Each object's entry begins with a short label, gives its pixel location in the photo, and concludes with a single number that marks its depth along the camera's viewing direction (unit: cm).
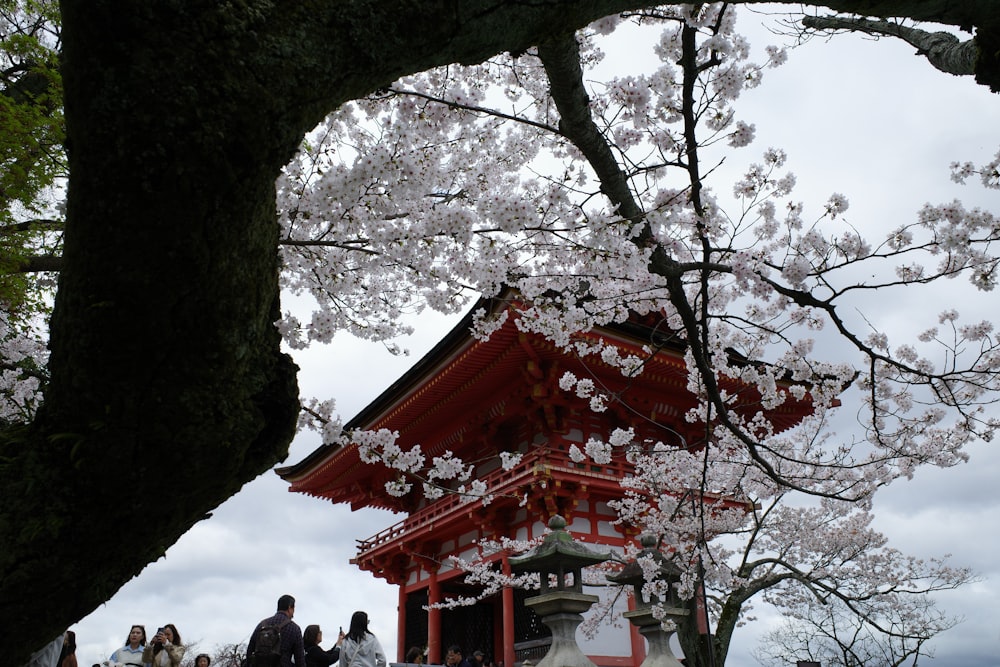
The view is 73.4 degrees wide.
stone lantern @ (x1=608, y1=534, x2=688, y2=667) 591
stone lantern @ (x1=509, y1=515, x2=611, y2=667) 543
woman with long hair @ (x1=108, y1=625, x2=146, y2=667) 696
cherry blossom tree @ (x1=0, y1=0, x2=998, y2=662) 150
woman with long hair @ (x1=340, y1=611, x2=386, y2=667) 627
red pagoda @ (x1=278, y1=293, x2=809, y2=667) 1109
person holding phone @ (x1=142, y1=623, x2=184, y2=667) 684
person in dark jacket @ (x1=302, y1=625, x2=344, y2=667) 672
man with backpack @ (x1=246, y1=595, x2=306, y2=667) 581
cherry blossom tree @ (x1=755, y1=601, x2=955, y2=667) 778
